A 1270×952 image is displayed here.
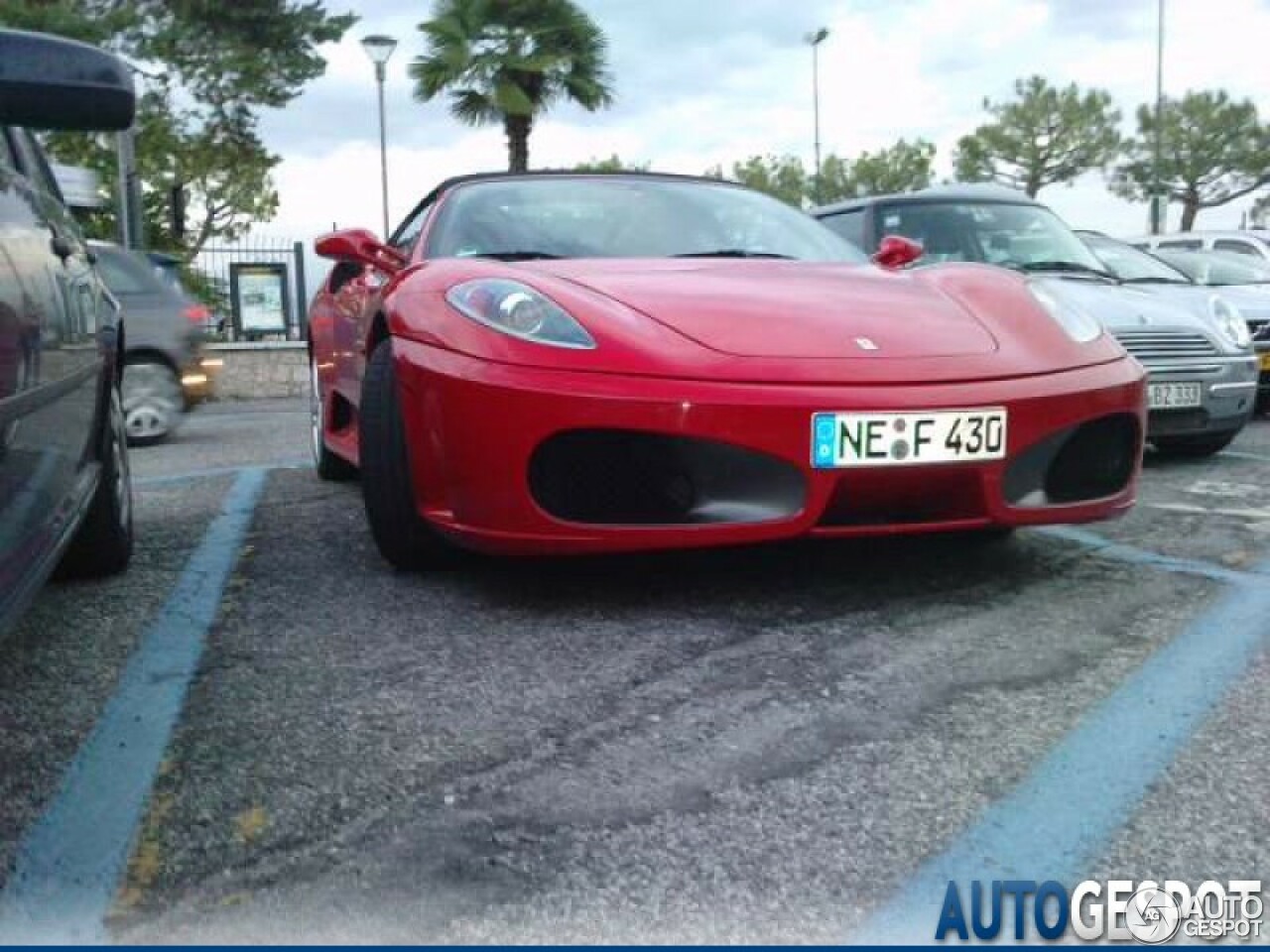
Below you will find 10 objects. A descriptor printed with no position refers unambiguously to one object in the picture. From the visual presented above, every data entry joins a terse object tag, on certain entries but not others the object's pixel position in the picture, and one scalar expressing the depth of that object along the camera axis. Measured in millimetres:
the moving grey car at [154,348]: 8055
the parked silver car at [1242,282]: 7547
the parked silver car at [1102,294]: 5480
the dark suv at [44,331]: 1850
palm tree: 20484
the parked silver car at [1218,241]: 11469
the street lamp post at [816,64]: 42625
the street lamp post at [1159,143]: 28991
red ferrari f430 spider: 2637
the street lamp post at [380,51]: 17875
